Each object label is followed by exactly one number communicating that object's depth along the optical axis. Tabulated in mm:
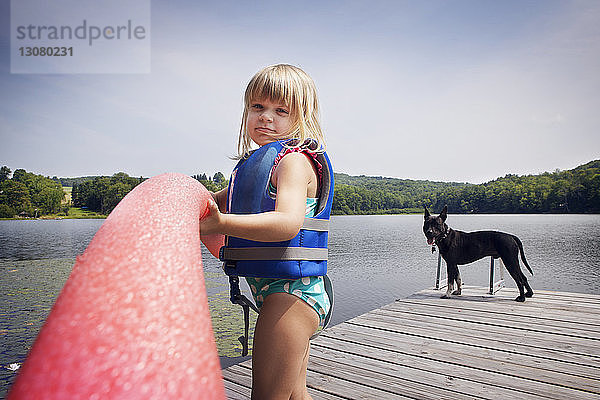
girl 1222
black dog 6102
